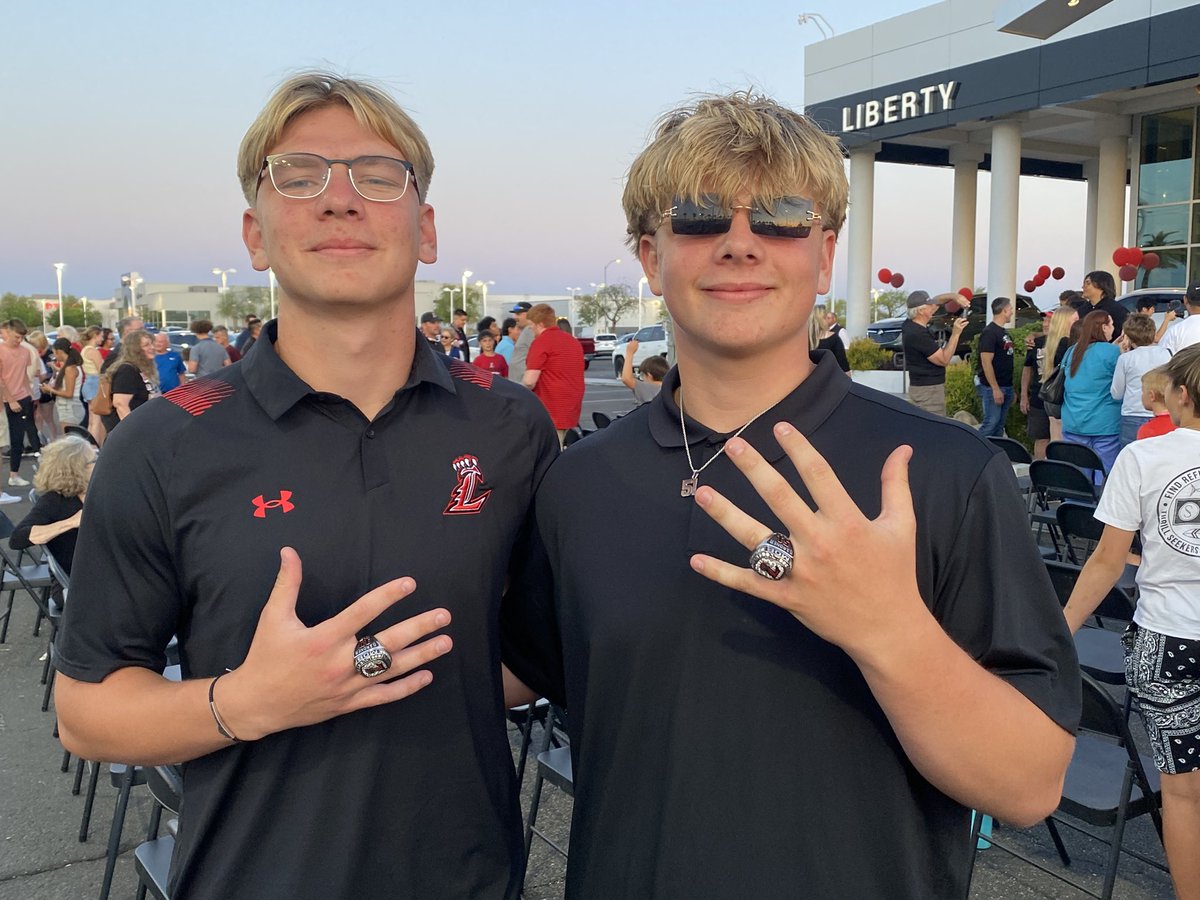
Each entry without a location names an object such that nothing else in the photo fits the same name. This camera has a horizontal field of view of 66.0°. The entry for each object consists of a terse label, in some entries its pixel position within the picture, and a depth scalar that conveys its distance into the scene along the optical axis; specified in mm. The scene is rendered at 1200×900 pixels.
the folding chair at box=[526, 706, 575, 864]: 3006
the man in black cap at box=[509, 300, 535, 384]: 12305
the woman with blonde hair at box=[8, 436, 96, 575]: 4836
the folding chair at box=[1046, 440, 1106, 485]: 6965
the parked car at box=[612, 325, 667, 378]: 30809
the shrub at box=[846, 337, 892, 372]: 16422
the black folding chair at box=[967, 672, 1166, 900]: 2734
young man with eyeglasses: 1546
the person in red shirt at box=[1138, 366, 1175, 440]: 4531
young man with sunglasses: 1152
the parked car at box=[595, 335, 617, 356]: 43250
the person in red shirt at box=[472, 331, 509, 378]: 13336
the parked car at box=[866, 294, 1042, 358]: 14961
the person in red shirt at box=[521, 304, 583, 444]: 9562
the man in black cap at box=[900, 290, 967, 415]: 10664
